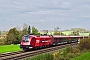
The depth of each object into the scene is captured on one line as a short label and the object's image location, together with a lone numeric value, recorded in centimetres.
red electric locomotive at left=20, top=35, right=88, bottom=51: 3903
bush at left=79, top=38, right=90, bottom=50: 3808
